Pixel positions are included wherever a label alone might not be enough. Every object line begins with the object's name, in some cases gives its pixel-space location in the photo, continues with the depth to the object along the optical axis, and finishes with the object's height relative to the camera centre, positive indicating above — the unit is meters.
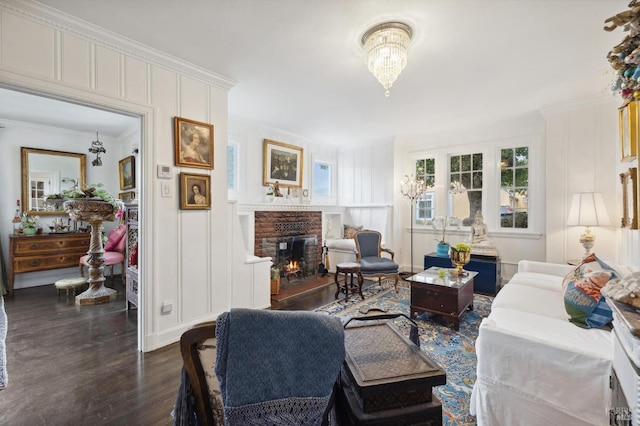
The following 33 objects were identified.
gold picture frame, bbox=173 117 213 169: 2.71 +0.70
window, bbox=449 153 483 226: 4.91 +0.45
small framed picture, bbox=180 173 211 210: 2.74 +0.21
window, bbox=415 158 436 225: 5.36 +0.33
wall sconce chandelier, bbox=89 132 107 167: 4.67 +1.07
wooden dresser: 4.17 -0.60
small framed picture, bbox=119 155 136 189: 4.95 +0.74
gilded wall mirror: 4.56 +0.64
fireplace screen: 4.81 -0.81
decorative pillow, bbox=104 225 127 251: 4.70 -0.42
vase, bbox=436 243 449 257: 4.68 -0.66
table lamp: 3.27 -0.05
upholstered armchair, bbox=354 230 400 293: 4.02 -0.74
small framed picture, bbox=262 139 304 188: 4.80 +0.87
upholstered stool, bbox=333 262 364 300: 3.90 -0.83
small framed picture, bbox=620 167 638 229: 2.53 +0.11
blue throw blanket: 0.75 -0.43
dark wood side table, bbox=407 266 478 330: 2.89 -0.91
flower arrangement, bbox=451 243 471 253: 3.29 -0.44
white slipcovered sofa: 1.32 -0.83
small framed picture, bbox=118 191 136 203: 4.90 +0.31
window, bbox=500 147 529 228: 4.46 +0.38
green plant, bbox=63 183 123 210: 3.73 +0.26
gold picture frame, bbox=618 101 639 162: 2.36 +0.72
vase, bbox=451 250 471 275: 3.29 -0.57
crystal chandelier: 2.17 +1.32
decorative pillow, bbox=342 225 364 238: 5.83 -0.38
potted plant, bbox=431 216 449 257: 4.70 -0.51
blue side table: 4.10 -0.92
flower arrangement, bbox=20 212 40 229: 4.43 -0.12
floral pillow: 1.72 -0.58
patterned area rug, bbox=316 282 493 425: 1.86 -1.24
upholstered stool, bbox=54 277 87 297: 4.01 -1.02
